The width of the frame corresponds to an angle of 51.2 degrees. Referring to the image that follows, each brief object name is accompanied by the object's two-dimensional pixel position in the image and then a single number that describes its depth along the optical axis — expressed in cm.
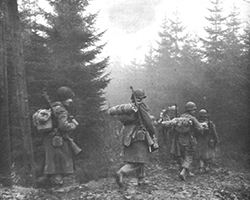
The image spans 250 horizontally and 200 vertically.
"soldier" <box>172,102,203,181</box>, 812
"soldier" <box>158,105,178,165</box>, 973
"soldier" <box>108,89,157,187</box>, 659
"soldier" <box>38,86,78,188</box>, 616
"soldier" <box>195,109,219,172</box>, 927
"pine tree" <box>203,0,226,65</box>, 2411
